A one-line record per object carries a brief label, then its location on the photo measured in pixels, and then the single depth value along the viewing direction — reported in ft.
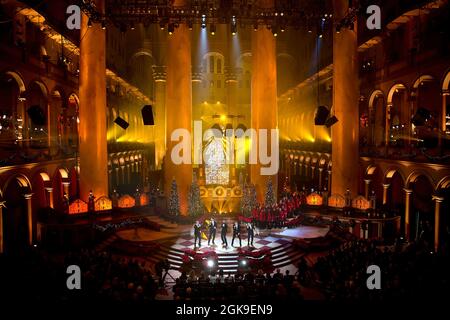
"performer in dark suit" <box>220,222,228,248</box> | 50.49
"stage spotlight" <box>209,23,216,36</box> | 51.21
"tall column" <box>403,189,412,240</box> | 59.98
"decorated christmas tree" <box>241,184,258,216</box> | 66.33
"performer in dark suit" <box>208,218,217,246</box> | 51.77
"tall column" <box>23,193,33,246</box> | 56.57
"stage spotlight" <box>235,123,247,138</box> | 102.89
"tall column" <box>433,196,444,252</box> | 51.67
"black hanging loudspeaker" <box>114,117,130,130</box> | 60.36
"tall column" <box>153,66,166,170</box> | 108.58
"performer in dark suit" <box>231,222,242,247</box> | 50.88
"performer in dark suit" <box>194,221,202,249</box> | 50.28
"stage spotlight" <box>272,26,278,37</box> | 52.86
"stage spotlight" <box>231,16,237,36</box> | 50.98
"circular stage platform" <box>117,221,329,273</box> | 48.14
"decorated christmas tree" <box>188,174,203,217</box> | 64.18
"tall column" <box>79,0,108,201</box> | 58.90
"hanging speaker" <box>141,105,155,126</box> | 60.57
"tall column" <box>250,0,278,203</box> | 68.13
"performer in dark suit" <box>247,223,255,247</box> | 51.05
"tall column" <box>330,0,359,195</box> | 59.93
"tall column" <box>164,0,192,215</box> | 65.16
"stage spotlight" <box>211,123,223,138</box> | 105.81
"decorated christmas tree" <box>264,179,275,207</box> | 64.64
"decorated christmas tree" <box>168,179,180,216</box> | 64.13
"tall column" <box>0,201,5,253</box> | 48.01
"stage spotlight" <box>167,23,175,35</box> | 51.62
